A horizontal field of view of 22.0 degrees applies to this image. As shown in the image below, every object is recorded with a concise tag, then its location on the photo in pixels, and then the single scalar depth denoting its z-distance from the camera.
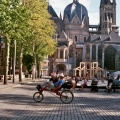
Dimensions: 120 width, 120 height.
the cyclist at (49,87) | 16.95
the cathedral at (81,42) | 107.74
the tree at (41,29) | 37.59
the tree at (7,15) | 21.06
